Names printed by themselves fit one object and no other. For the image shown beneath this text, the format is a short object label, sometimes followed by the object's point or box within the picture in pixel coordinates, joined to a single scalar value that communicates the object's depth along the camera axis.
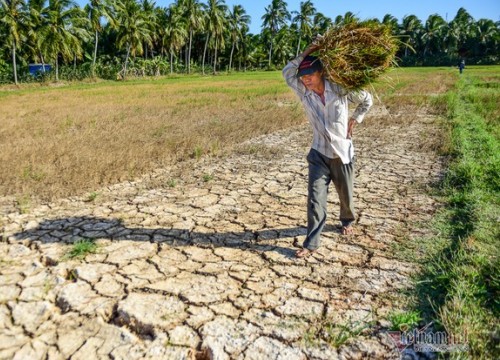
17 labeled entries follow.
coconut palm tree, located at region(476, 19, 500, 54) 55.37
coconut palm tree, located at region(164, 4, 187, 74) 40.25
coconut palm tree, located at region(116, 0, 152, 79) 35.41
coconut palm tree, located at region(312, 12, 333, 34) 55.41
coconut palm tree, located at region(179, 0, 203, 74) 41.95
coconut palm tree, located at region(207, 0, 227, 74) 43.59
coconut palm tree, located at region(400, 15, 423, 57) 60.72
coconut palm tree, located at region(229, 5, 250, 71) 48.34
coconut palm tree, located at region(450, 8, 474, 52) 58.47
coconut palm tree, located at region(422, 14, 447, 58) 59.56
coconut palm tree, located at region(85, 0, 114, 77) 33.81
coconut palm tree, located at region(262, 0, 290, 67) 52.91
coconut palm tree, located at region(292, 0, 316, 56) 54.24
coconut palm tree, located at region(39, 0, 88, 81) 30.88
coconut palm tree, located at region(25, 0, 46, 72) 29.60
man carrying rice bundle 3.07
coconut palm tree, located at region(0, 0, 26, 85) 26.89
